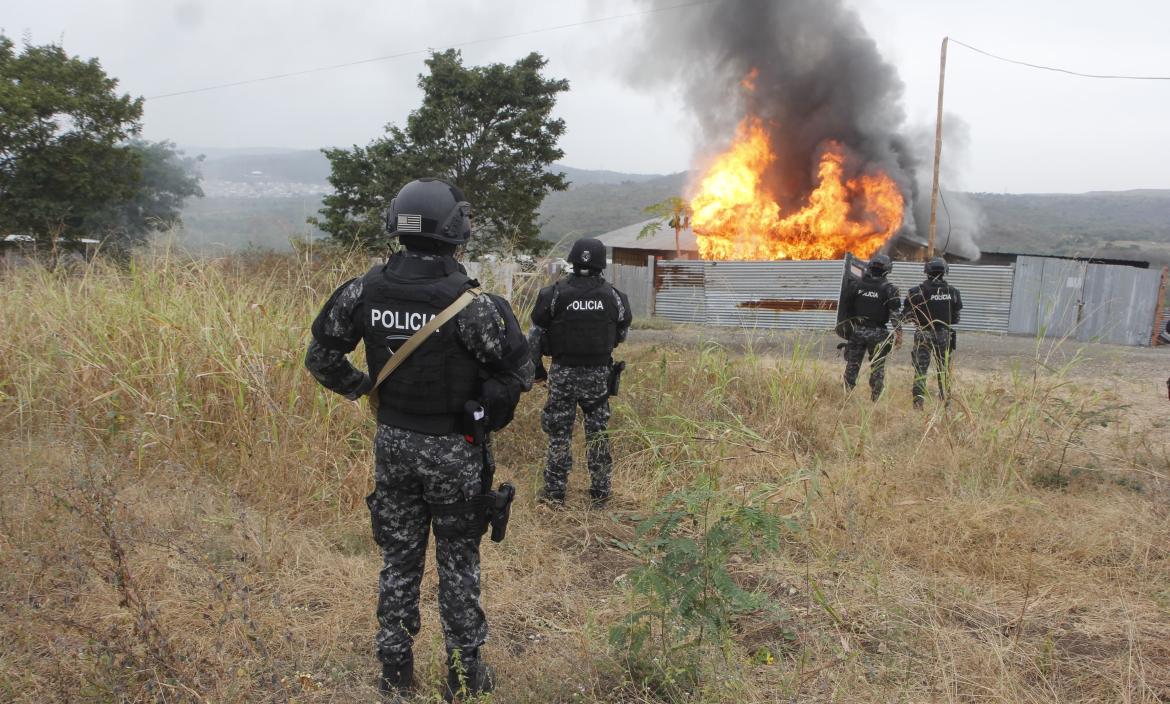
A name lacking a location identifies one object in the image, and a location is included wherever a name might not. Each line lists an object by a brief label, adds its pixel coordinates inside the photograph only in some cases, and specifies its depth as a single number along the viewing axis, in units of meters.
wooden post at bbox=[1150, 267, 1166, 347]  16.09
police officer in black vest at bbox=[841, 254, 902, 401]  7.77
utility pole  17.38
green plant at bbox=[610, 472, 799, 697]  2.56
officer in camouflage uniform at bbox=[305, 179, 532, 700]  2.61
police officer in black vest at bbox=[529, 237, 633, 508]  4.73
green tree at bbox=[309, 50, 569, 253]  19.50
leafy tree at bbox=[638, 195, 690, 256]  18.95
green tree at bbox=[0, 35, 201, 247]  16.03
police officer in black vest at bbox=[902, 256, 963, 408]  7.34
